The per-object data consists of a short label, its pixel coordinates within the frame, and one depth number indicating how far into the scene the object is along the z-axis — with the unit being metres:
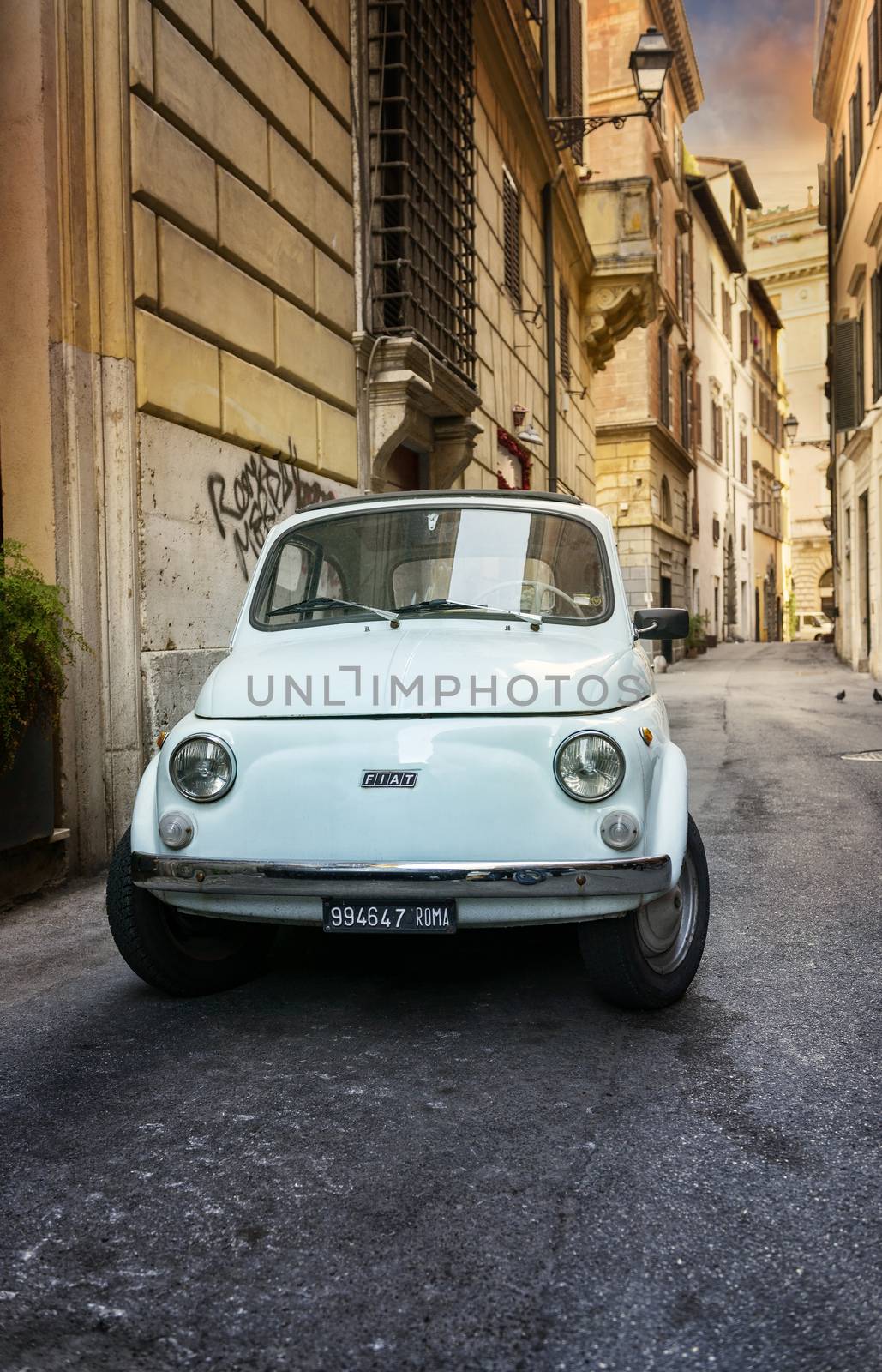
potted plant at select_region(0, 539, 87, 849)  5.23
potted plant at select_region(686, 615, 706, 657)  32.69
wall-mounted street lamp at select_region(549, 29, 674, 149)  14.82
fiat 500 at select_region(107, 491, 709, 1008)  3.42
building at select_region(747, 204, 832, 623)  62.12
